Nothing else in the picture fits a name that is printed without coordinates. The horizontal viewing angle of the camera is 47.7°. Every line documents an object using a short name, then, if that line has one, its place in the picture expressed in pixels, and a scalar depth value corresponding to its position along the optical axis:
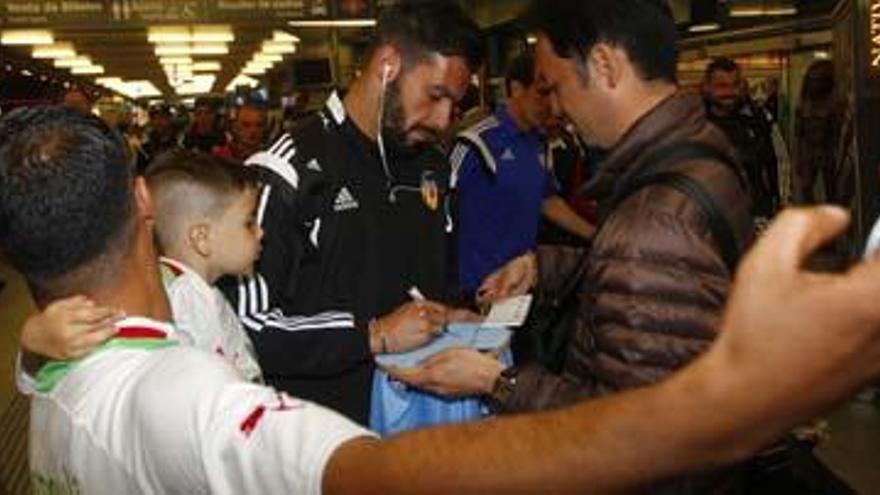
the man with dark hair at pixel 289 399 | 0.60
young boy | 2.33
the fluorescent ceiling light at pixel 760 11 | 12.85
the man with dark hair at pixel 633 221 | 1.73
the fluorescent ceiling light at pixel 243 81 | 38.78
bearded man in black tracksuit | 2.52
